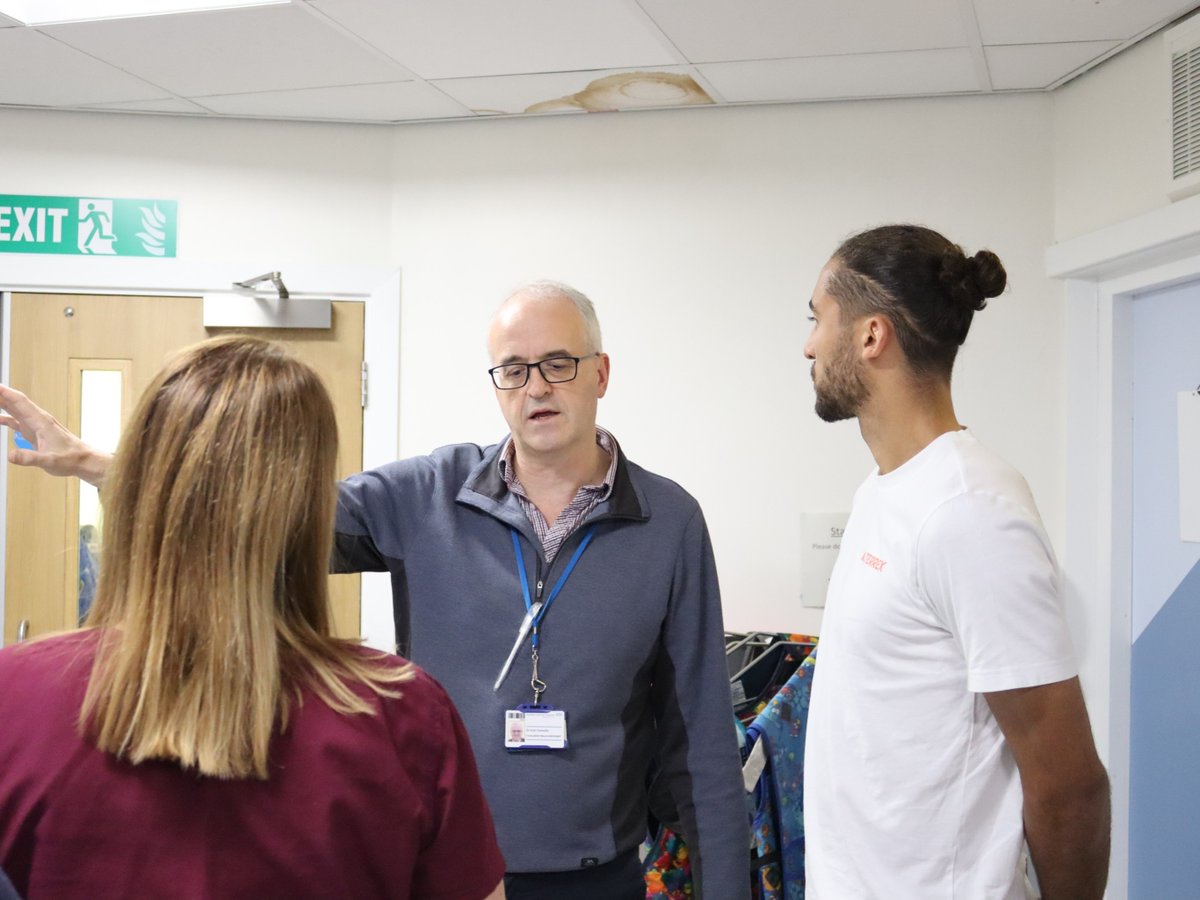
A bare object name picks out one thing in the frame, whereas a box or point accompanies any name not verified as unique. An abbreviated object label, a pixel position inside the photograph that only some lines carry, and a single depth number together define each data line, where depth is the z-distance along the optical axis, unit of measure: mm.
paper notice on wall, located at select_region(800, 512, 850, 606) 3117
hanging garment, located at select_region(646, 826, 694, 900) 1974
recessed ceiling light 2475
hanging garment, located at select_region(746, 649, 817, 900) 2061
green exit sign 3268
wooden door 3271
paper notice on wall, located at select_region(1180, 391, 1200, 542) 2621
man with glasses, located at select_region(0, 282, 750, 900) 1621
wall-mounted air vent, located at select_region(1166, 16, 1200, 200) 2447
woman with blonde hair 813
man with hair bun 1263
